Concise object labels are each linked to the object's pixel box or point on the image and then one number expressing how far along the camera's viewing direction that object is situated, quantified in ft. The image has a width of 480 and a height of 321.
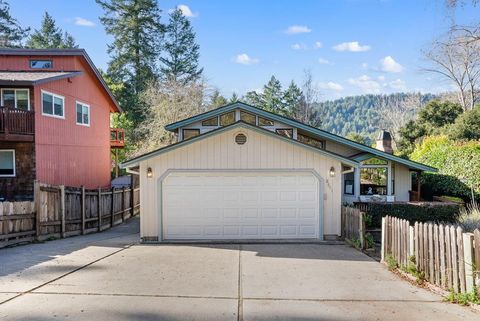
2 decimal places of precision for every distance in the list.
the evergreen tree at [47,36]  147.02
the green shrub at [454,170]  59.98
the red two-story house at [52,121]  52.90
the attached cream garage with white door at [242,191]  40.14
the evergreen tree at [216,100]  129.49
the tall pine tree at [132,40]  132.98
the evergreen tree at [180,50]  139.95
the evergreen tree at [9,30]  134.31
